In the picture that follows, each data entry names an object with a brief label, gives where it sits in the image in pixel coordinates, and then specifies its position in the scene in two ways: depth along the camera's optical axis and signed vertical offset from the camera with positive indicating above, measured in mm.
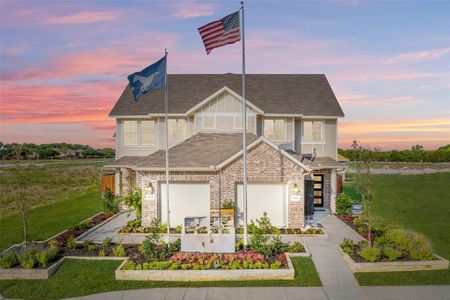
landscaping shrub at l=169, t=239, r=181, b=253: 14707 -3648
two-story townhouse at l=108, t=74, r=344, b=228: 18797 +781
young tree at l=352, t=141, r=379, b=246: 15969 -463
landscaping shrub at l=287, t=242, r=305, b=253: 14827 -3739
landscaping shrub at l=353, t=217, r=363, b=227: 19816 -3572
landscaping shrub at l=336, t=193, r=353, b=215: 22875 -3059
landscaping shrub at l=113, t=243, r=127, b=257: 14523 -3762
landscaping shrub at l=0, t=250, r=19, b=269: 13055 -3725
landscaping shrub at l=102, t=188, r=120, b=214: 23891 -2963
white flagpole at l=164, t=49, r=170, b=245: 15555 -1317
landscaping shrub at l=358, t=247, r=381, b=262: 13375 -3600
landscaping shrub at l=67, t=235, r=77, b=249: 15484 -3674
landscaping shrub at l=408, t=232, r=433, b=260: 13602 -3495
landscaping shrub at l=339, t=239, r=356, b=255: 14353 -3677
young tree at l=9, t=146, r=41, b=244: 15016 -822
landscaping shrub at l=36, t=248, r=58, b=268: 13336 -3661
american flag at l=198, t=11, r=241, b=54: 14508 +4934
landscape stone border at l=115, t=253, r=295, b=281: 12516 -4030
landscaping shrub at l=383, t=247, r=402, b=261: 13414 -3583
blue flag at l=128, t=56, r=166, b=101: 15453 +3307
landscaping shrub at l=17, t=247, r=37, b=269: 13043 -3666
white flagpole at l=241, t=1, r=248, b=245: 14521 +320
